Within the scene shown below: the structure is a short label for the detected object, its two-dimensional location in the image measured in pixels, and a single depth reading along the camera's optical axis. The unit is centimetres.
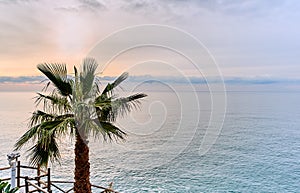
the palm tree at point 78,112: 414
